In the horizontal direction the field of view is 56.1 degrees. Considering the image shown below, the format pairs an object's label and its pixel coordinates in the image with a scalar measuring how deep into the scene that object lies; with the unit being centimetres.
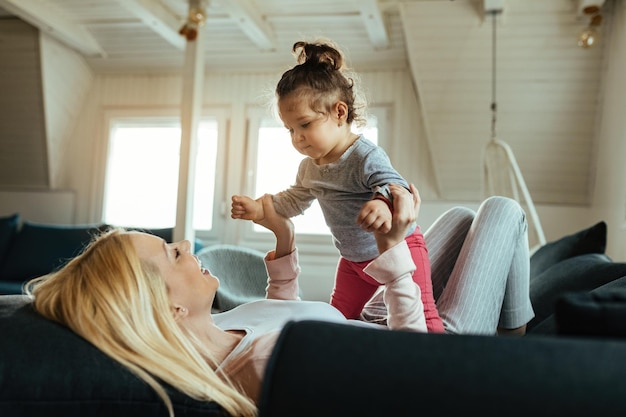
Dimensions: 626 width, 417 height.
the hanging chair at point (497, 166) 387
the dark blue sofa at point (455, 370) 55
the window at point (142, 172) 566
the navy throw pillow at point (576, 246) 236
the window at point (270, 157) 531
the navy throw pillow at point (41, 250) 473
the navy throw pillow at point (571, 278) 182
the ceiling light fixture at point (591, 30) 373
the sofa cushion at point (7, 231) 490
